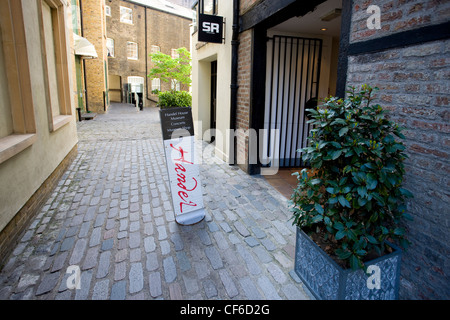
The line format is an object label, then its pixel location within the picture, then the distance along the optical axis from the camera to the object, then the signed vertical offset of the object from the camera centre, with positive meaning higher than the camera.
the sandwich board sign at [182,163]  3.07 -0.73
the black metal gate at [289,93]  5.48 +0.17
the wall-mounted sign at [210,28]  5.50 +1.47
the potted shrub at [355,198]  1.80 -0.67
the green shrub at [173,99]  9.06 +0.03
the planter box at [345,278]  1.94 -1.31
